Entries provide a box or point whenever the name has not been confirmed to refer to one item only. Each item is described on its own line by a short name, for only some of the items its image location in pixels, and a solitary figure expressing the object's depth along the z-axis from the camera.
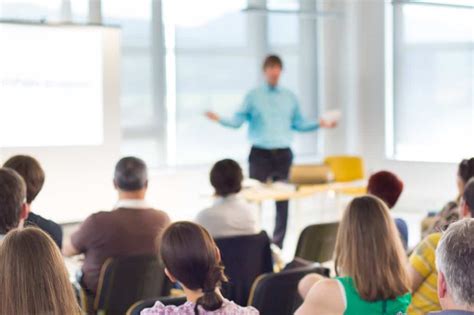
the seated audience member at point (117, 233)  4.10
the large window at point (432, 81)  9.91
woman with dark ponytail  2.41
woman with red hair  4.30
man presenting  7.66
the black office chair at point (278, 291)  3.37
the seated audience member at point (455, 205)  4.12
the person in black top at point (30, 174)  4.01
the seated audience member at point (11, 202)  3.27
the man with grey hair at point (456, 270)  1.75
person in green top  2.87
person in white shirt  4.52
